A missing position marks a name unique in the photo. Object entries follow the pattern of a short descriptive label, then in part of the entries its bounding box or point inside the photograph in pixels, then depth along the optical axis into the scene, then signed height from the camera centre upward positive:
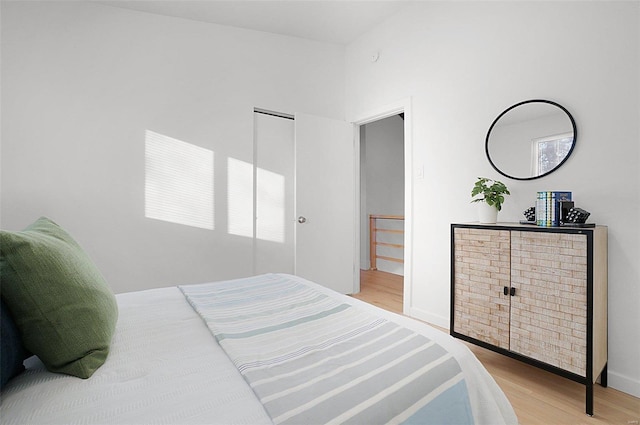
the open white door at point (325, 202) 3.40 +0.09
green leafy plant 2.12 +0.12
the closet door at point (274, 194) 3.50 +0.18
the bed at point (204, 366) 0.69 -0.41
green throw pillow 0.77 -0.24
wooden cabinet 1.60 -0.47
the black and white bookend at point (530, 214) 2.04 -0.02
